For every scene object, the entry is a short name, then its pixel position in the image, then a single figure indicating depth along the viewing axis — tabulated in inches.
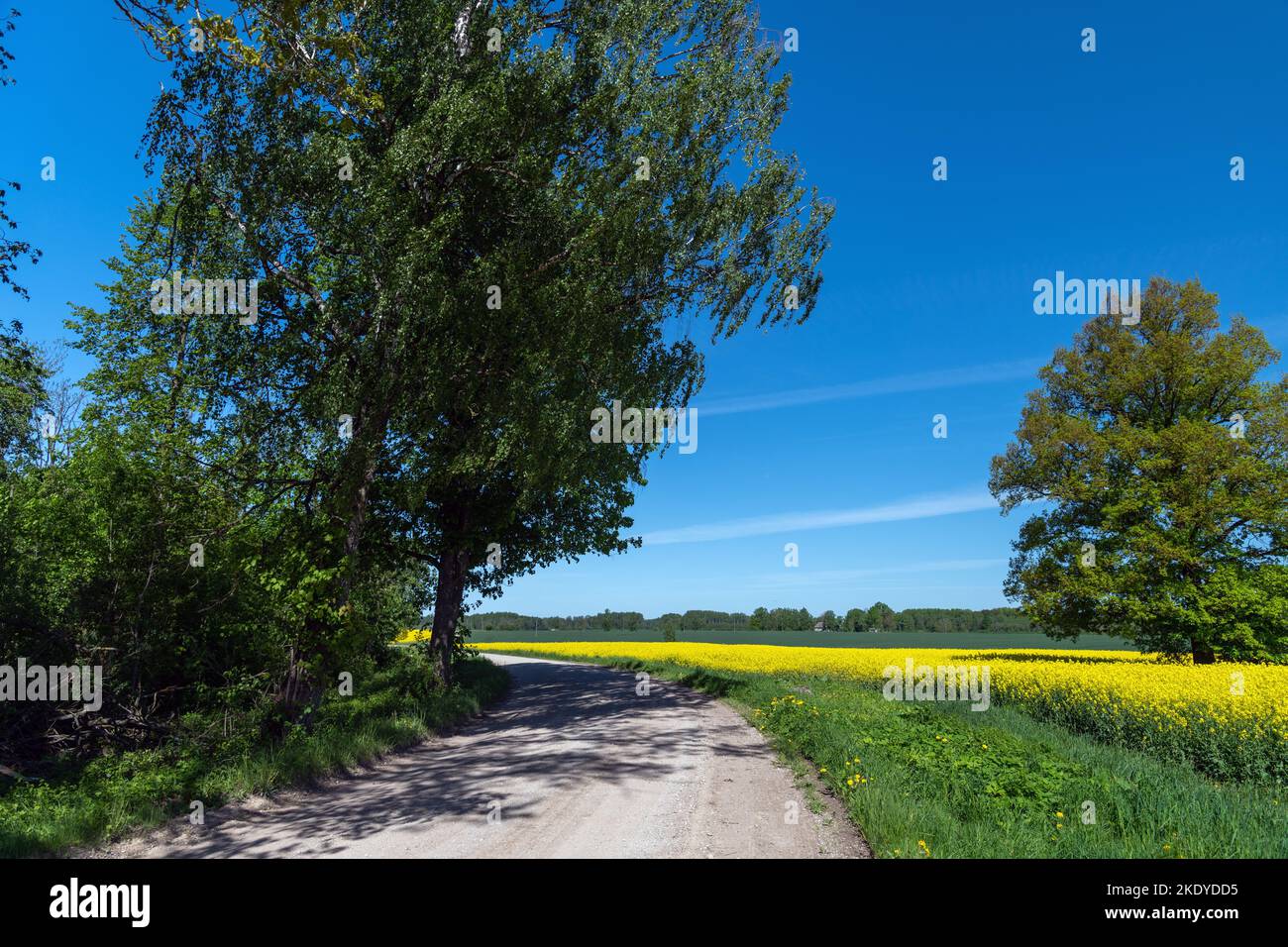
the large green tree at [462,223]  457.4
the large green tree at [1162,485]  901.2
